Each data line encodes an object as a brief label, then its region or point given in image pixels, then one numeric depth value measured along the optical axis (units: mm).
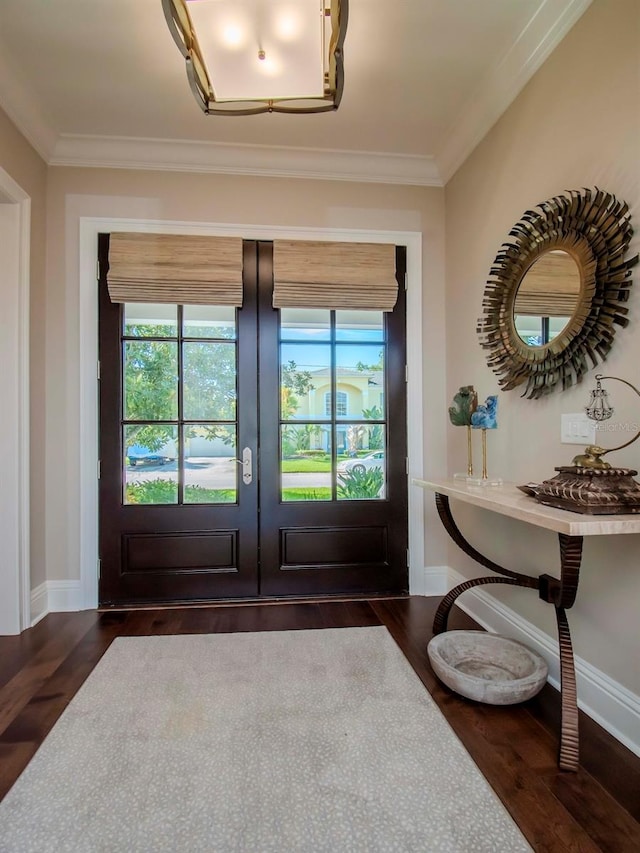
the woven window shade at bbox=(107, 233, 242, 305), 2729
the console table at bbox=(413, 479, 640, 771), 1277
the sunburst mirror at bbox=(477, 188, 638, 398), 1594
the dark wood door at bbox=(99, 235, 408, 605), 2791
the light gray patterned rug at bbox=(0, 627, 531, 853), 1181
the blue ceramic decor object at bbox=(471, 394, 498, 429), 2092
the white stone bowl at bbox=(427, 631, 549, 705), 1689
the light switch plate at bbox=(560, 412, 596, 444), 1713
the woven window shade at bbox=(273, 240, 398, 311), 2820
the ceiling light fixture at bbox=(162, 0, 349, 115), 1501
